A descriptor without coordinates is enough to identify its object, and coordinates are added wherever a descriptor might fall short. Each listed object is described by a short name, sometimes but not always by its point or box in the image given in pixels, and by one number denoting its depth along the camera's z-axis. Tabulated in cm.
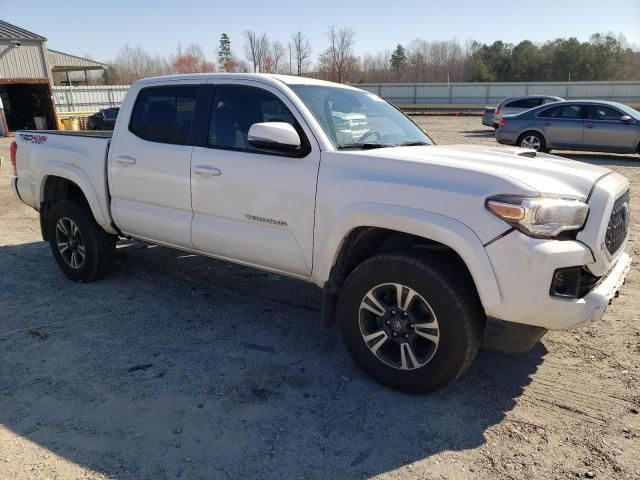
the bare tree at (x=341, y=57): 6817
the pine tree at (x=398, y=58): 8001
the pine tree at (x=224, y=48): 9525
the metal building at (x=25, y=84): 2298
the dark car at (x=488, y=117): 2331
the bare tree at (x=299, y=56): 6904
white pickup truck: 273
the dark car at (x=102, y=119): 2143
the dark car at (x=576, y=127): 1302
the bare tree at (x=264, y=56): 6562
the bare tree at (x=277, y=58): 6825
